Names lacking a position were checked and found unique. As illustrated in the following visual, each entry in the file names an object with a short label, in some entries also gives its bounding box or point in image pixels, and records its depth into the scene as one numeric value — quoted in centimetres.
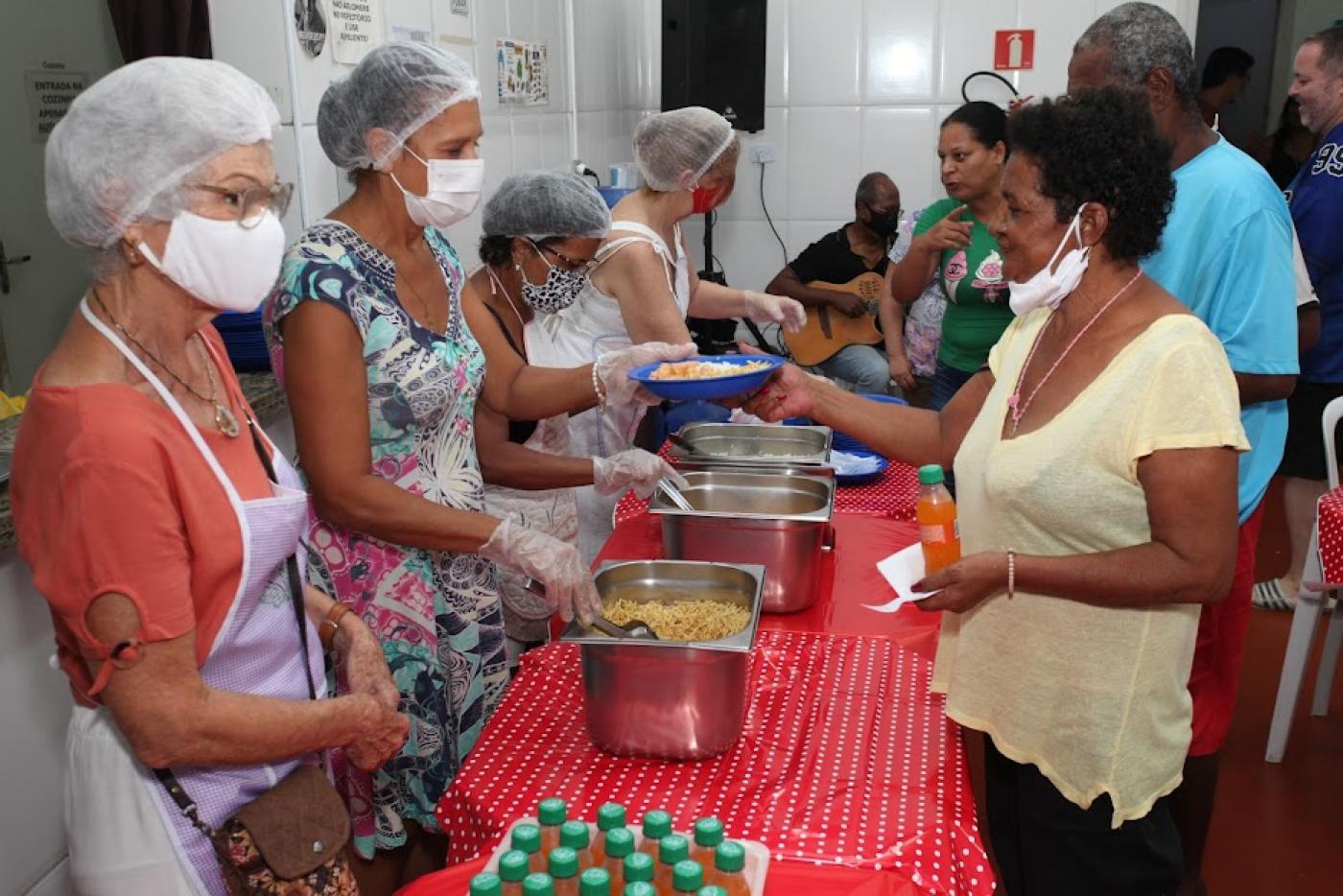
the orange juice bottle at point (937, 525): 200
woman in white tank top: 280
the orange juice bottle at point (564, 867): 106
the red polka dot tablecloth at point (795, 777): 133
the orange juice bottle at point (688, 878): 105
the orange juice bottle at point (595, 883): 104
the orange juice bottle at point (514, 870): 106
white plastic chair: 303
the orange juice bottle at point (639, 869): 106
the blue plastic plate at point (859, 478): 272
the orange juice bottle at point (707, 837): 112
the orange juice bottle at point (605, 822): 114
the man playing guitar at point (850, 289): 516
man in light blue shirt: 200
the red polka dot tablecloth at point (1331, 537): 264
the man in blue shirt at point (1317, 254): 331
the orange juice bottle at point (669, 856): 109
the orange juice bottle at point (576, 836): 111
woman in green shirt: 323
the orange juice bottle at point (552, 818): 117
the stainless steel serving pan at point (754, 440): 268
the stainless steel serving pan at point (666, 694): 143
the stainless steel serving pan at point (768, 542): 198
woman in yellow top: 142
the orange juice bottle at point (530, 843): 112
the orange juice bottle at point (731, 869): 109
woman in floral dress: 162
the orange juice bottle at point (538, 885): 102
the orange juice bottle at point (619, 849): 110
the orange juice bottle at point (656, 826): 114
